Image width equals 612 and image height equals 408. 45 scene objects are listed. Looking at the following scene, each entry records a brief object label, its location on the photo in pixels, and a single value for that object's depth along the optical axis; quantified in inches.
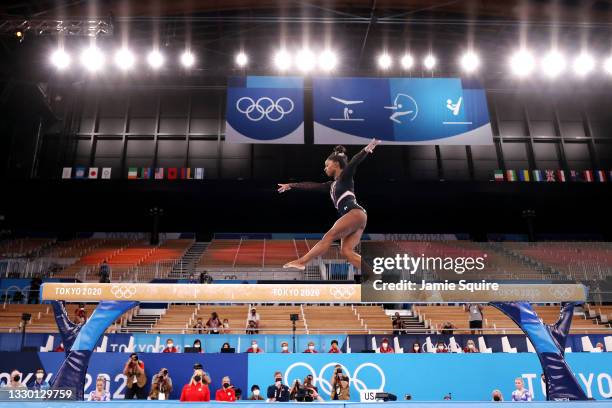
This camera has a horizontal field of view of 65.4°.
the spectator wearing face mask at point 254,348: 415.2
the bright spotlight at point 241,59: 640.4
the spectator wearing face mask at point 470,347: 405.7
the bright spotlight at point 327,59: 576.4
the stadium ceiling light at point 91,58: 530.3
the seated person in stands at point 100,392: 351.3
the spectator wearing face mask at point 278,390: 358.3
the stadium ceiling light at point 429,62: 631.2
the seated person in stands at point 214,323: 457.1
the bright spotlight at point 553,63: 574.6
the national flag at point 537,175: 775.1
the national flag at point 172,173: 762.8
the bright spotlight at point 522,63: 573.6
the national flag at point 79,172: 759.1
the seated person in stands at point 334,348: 407.5
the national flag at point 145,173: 762.4
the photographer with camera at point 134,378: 365.7
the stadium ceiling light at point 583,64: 593.3
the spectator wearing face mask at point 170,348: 406.0
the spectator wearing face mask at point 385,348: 412.2
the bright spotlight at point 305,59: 574.6
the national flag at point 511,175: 773.9
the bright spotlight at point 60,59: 535.5
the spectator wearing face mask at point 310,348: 417.5
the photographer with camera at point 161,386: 359.5
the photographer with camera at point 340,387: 344.5
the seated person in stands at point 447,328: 447.8
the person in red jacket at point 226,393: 350.0
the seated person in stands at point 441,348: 416.5
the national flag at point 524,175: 775.7
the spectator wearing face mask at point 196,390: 342.3
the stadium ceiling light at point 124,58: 564.7
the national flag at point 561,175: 777.9
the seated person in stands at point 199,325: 457.7
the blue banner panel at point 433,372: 378.6
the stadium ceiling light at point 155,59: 584.4
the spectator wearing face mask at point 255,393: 364.8
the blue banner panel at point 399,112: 500.7
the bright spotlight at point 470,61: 582.9
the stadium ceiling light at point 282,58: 579.8
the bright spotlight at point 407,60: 624.1
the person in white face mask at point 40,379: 368.8
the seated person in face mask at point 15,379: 355.8
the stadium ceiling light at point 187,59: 582.9
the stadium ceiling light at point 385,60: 625.9
